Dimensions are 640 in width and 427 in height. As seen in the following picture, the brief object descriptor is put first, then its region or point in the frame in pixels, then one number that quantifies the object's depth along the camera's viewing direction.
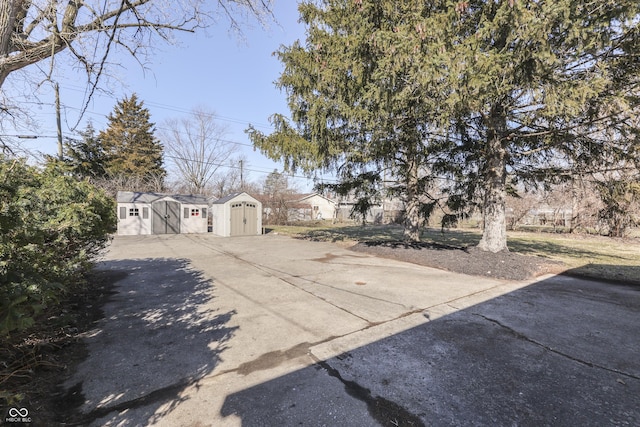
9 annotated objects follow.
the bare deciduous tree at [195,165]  28.25
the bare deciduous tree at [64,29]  2.88
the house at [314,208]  30.26
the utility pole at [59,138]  10.02
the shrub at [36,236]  1.49
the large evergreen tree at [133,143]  28.33
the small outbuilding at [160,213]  16.20
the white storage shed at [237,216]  16.02
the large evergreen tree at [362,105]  6.11
